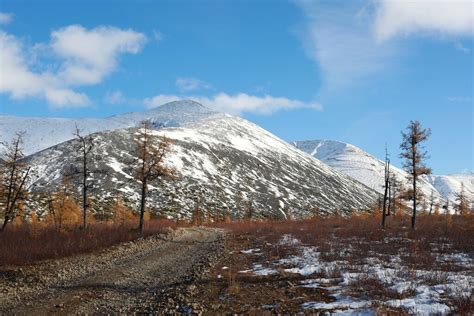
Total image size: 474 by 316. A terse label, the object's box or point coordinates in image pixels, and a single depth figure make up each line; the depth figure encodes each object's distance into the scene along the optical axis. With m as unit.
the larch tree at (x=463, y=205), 83.72
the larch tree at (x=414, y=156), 41.47
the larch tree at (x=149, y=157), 40.91
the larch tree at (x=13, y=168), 32.88
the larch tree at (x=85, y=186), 38.50
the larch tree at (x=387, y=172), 50.92
